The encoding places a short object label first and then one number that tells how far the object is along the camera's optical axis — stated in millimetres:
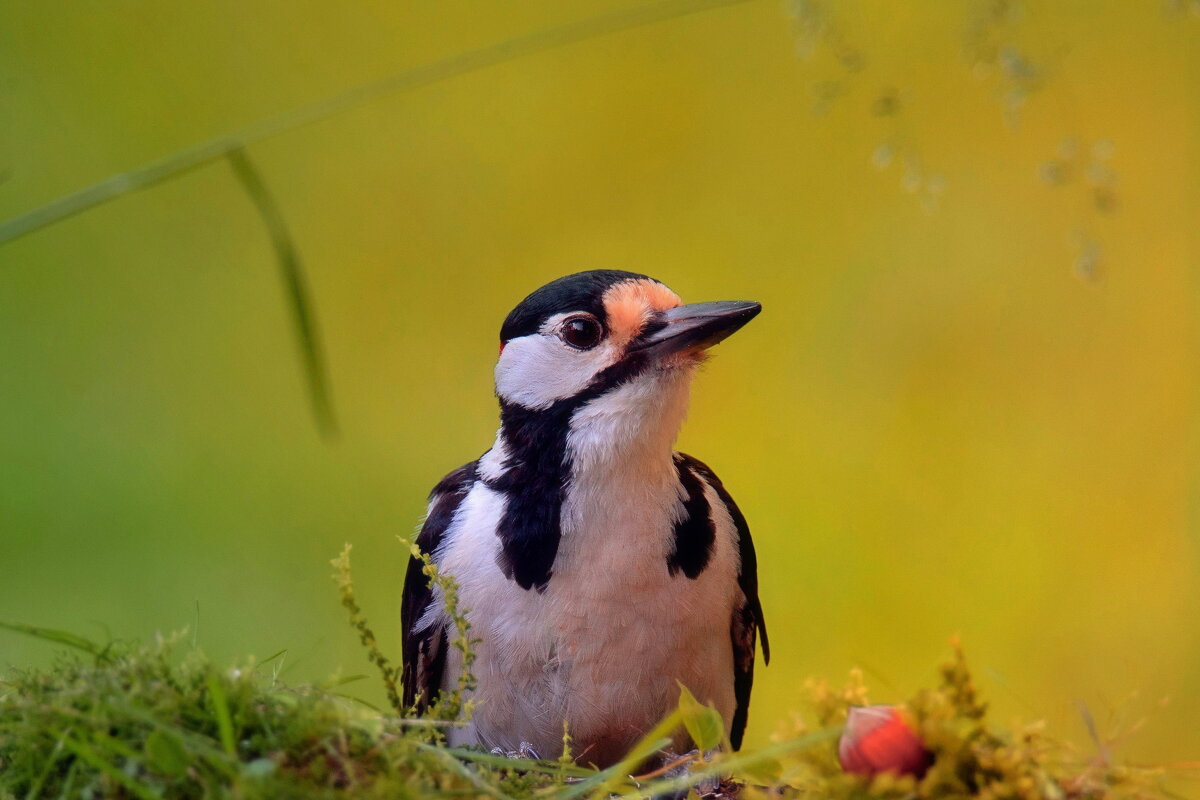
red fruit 4210
